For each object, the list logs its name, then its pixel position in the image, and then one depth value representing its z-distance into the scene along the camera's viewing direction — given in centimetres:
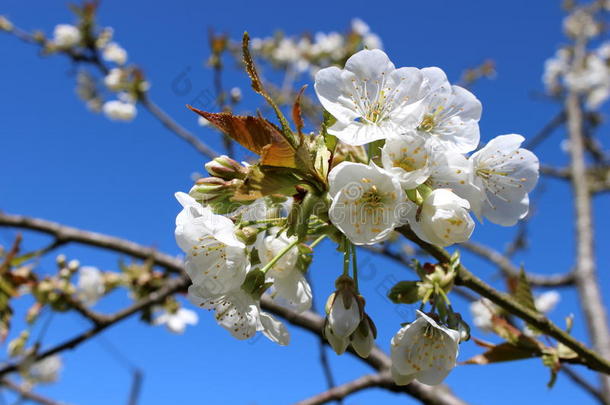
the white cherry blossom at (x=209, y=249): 29
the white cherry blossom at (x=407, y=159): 28
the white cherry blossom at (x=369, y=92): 30
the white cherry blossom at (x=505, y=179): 32
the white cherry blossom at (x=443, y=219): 28
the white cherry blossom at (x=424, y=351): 30
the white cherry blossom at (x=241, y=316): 31
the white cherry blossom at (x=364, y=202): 28
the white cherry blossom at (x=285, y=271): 31
